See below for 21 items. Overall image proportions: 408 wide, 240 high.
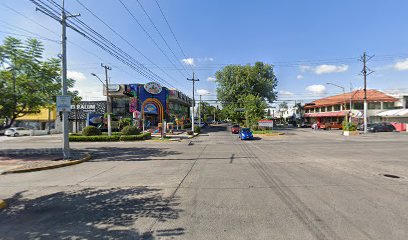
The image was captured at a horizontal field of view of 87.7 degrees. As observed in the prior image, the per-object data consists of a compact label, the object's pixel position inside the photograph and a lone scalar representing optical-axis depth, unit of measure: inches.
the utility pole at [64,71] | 470.9
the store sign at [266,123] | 1370.8
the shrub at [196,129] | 1511.9
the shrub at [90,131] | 1032.2
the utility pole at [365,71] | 1252.3
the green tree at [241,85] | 2046.0
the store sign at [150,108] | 1679.4
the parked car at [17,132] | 1363.2
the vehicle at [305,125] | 2111.2
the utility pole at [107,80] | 1036.5
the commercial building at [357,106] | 1732.3
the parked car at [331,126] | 1717.3
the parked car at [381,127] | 1373.0
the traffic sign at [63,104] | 471.5
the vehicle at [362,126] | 1409.9
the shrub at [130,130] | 1034.7
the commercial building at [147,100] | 1683.1
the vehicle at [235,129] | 1494.5
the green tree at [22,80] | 449.6
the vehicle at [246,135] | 1001.0
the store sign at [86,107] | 1760.6
